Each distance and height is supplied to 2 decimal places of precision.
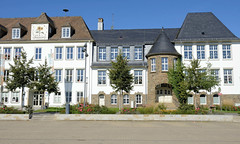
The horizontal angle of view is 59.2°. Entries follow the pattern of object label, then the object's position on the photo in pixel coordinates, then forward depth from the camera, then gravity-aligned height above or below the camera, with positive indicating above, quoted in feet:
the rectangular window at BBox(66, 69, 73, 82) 100.57 +5.61
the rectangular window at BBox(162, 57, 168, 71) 90.27 +9.99
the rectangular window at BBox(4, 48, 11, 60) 104.20 +16.65
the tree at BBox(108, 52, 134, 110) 73.92 +4.18
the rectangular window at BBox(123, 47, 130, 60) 102.89 +17.48
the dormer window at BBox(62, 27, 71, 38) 104.22 +27.06
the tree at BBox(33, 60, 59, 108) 83.15 +1.89
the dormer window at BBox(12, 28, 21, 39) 104.94 +26.67
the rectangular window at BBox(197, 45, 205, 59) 97.25 +16.05
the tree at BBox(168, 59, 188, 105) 70.54 +1.30
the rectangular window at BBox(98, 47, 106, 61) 103.14 +16.31
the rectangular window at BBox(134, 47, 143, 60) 101.50 +16.25
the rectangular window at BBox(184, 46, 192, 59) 97.76 +16.15
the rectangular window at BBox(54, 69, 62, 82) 100.94 +5.64
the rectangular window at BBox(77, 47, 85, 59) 101.38 +15.75
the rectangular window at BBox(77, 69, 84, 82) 99.91 +5.58
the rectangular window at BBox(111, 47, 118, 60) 103.04 +16.77
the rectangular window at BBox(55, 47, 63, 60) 102.68 +15.93
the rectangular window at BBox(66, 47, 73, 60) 102.17 +15.87
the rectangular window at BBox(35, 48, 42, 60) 103.13 +16.22
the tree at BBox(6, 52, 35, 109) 73.77 +3.79
